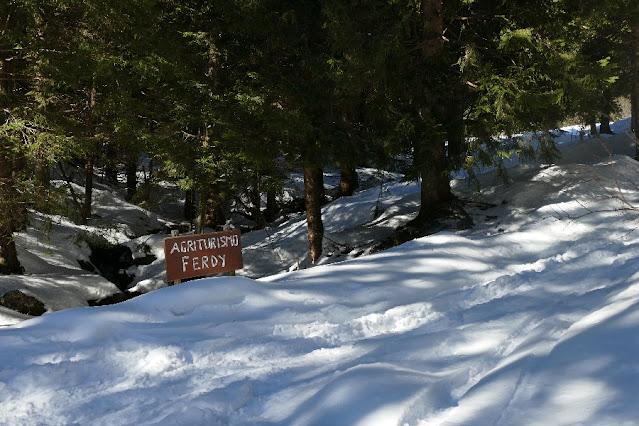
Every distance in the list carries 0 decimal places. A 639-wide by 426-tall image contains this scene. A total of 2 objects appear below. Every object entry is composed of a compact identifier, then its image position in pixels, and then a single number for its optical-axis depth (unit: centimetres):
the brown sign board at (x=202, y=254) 747
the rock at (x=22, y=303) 980
